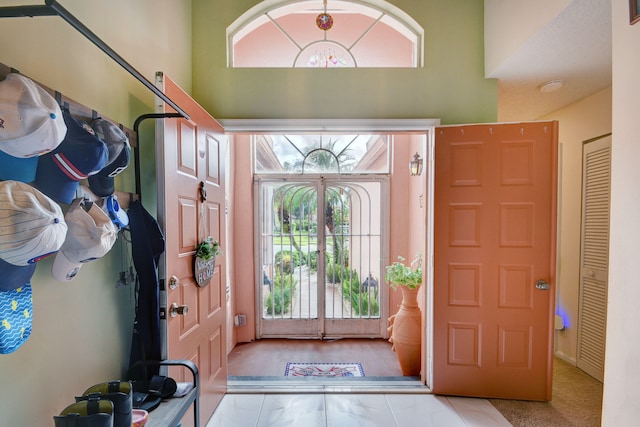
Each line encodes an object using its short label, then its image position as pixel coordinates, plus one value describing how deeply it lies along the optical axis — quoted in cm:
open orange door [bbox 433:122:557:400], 221
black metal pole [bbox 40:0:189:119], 69
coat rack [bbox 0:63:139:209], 97
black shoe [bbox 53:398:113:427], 91
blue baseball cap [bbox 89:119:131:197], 112
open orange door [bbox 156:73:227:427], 155
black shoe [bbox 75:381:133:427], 102
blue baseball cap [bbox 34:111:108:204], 95
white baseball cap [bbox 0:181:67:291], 74
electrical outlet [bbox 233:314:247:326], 346
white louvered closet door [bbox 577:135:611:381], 251
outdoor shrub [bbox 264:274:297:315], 368
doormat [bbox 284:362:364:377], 276
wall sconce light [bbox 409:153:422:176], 283
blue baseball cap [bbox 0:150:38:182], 83
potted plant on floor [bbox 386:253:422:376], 268
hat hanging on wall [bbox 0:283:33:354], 81
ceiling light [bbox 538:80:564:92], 240
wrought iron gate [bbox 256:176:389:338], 367
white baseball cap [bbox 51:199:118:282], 101
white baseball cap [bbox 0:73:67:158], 75
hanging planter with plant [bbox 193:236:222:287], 183
